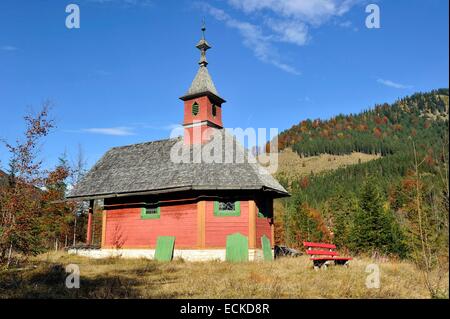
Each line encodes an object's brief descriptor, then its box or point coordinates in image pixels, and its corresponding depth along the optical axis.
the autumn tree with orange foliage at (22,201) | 11.54
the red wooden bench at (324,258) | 13.34
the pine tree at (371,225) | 39.88
